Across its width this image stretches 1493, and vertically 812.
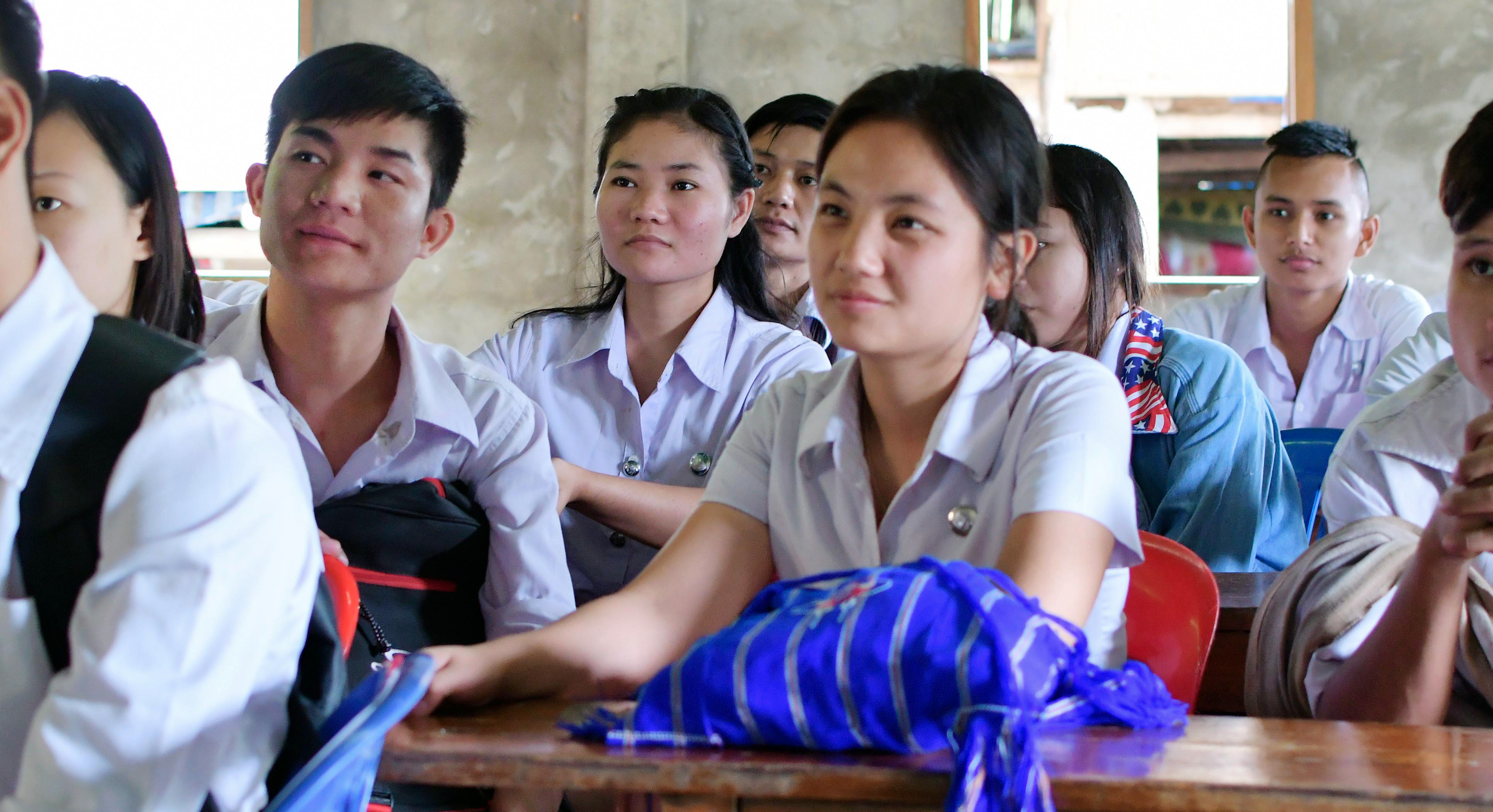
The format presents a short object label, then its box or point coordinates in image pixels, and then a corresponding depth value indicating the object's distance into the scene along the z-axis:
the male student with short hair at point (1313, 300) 3.74
